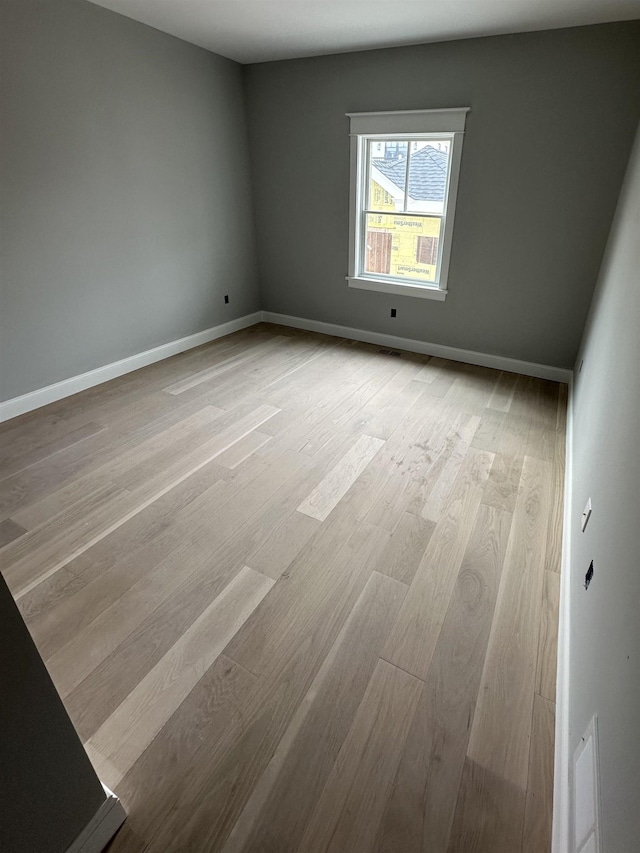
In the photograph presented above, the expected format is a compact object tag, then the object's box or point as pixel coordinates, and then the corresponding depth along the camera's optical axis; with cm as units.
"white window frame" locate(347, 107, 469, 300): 356
